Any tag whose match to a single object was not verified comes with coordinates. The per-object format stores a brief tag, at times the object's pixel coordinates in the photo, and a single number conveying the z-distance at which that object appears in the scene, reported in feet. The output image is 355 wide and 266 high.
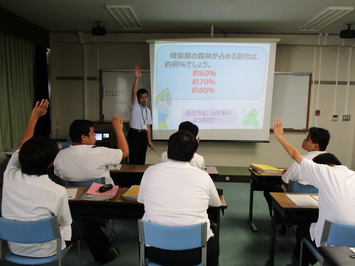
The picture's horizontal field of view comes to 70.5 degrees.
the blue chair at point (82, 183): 7.22
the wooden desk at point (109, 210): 6.55
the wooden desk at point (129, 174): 9.04
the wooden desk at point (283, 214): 6.17
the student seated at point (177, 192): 4.57
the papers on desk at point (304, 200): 6.15
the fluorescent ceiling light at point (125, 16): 12.01
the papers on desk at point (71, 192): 6.24
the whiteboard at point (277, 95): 15.99
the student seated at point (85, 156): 6.98
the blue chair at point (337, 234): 4.64
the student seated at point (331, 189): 4.89
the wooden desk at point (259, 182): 9.18
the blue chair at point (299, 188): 7.46
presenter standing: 13.84
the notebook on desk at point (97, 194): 6.09
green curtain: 12.91
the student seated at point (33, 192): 4.71
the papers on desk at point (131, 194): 6.13
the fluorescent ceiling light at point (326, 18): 11.70
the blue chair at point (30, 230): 4.55
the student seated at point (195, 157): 7.75
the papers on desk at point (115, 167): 9.47
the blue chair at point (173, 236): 4.39
